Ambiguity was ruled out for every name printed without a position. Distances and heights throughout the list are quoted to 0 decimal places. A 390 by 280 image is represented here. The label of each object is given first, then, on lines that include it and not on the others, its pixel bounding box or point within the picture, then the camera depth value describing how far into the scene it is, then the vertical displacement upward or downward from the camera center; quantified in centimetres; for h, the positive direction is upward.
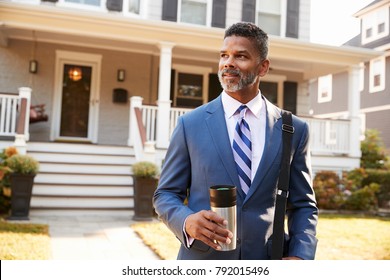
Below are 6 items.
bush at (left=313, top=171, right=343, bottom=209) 640 -41
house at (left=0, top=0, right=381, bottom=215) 600 +141
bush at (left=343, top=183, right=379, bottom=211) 638 -49
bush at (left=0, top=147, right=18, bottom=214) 488 -39
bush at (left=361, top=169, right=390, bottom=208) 643 -22
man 125 -1
